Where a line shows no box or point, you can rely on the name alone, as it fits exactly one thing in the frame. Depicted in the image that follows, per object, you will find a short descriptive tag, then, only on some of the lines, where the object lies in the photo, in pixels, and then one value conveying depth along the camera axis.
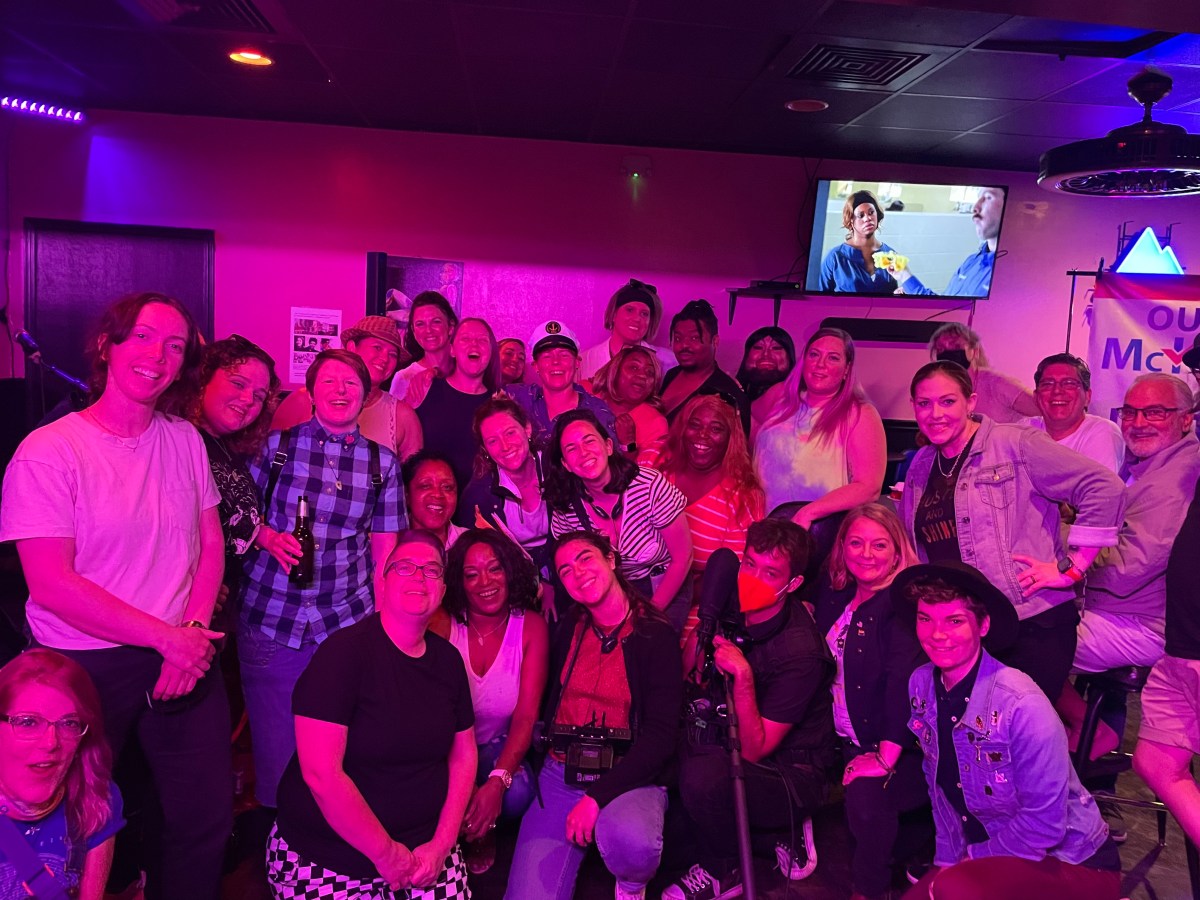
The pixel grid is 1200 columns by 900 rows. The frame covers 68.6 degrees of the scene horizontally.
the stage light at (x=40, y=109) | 5.40
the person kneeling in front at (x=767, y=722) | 2.77
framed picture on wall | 5.93
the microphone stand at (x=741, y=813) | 2.14
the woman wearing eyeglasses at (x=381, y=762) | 2.25
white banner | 5.78
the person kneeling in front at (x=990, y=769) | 2.27
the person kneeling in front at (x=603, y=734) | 2.63
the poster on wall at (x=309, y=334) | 6.07
